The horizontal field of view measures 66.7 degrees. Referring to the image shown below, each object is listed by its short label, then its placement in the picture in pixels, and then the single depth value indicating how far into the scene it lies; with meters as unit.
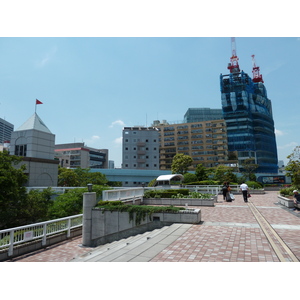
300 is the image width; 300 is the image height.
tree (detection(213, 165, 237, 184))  40.31
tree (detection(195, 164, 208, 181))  41.88
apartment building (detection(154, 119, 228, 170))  80.69
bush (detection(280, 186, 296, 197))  18.85
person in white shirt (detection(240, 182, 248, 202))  19.30
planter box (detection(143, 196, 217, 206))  17.46
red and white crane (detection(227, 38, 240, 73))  94.61
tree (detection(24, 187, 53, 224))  16.31
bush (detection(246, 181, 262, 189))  33.92
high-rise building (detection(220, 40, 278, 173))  79.62
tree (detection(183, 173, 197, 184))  41.69
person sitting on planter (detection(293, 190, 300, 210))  13.85
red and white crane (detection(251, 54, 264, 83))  97.81
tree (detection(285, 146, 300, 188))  16.24
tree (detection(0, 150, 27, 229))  14.59
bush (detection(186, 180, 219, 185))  35.24
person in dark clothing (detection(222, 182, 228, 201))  19.99
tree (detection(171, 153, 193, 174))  57.72
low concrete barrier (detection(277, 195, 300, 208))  14.77
